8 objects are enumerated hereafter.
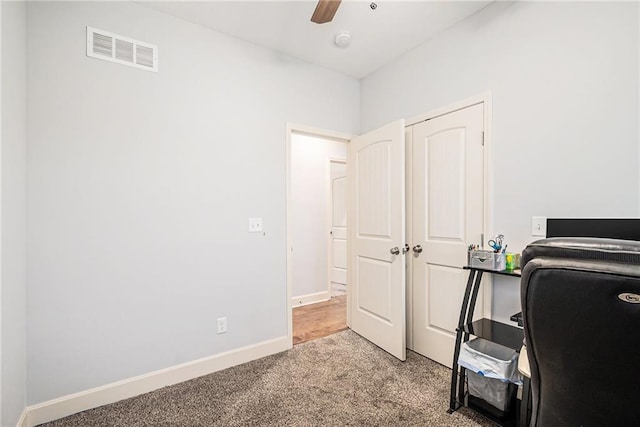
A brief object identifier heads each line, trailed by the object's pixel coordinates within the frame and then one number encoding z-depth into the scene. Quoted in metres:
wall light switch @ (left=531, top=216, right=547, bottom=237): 1.78
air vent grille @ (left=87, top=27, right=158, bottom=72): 1.88
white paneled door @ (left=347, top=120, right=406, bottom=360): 2.42
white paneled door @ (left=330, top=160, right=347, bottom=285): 5.21
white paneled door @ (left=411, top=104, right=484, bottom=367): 2.15
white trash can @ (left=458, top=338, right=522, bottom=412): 1.58
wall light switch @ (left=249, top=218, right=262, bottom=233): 2.49
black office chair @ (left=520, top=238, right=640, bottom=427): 0.60
